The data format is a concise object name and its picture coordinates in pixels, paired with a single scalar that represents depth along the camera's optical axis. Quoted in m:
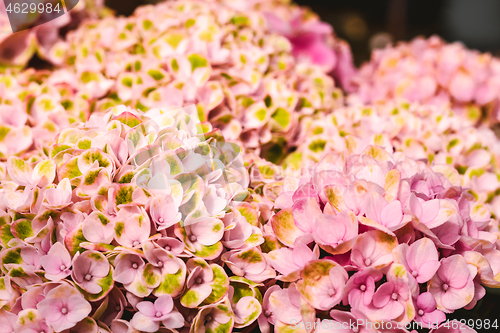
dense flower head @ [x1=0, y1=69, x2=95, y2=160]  0.59
